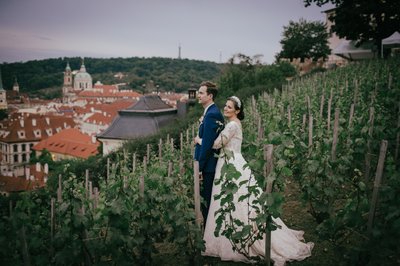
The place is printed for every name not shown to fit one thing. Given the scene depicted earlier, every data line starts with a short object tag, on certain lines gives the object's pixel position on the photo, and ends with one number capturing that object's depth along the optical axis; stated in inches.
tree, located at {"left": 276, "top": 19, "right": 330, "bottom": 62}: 1728.6
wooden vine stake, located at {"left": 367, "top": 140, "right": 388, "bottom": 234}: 117.0
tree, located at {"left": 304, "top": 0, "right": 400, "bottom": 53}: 898.1
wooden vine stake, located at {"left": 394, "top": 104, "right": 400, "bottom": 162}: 215.3
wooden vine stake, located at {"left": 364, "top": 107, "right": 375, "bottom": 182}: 187.5
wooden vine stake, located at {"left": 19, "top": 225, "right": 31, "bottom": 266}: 117.3
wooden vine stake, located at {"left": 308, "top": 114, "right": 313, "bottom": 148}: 215.8
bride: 155.1
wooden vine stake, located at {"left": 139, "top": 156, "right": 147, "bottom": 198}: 144.9
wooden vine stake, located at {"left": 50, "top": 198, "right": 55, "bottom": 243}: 131.4
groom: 163.0
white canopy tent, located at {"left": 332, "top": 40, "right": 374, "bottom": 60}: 1176.7
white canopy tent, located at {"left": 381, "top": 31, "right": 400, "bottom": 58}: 784.7
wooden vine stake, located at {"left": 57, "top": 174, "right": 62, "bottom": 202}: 140.5
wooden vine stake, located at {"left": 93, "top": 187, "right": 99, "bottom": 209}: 179.2
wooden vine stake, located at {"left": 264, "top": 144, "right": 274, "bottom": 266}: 126.5
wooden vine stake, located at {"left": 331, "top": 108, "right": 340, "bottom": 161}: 163.0
